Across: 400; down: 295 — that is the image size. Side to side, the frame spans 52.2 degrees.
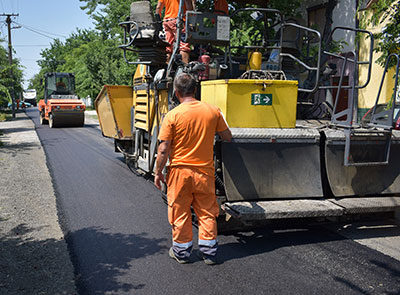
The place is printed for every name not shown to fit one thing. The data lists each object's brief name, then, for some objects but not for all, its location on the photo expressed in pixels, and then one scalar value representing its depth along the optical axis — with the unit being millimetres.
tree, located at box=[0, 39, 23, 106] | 15945
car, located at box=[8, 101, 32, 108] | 46950
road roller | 19000
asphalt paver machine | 4508
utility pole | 39975
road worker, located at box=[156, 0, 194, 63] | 5703
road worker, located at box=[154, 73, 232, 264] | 3893
